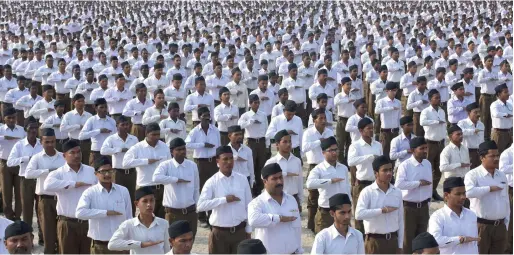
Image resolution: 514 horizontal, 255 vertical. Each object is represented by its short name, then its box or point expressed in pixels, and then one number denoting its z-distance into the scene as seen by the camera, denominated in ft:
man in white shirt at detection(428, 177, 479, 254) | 24.86
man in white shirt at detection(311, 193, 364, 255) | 22.81
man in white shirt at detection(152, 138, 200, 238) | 30.86
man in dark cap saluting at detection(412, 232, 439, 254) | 21.02
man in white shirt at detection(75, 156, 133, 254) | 27.20
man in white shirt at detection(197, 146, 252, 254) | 27.76
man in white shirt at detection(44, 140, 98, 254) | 28.89
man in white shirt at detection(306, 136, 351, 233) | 30.60
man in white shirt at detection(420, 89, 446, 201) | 41.73
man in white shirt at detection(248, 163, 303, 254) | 25.40
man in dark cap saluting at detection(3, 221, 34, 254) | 22.06
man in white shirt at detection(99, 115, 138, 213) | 36.78
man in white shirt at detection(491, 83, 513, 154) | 43.39
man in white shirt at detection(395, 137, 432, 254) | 30.78
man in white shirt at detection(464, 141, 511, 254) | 28.63
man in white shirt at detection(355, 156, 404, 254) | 26.94
